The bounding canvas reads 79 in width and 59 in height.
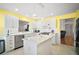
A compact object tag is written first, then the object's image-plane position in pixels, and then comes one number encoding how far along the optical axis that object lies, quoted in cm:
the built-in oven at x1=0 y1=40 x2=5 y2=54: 210
